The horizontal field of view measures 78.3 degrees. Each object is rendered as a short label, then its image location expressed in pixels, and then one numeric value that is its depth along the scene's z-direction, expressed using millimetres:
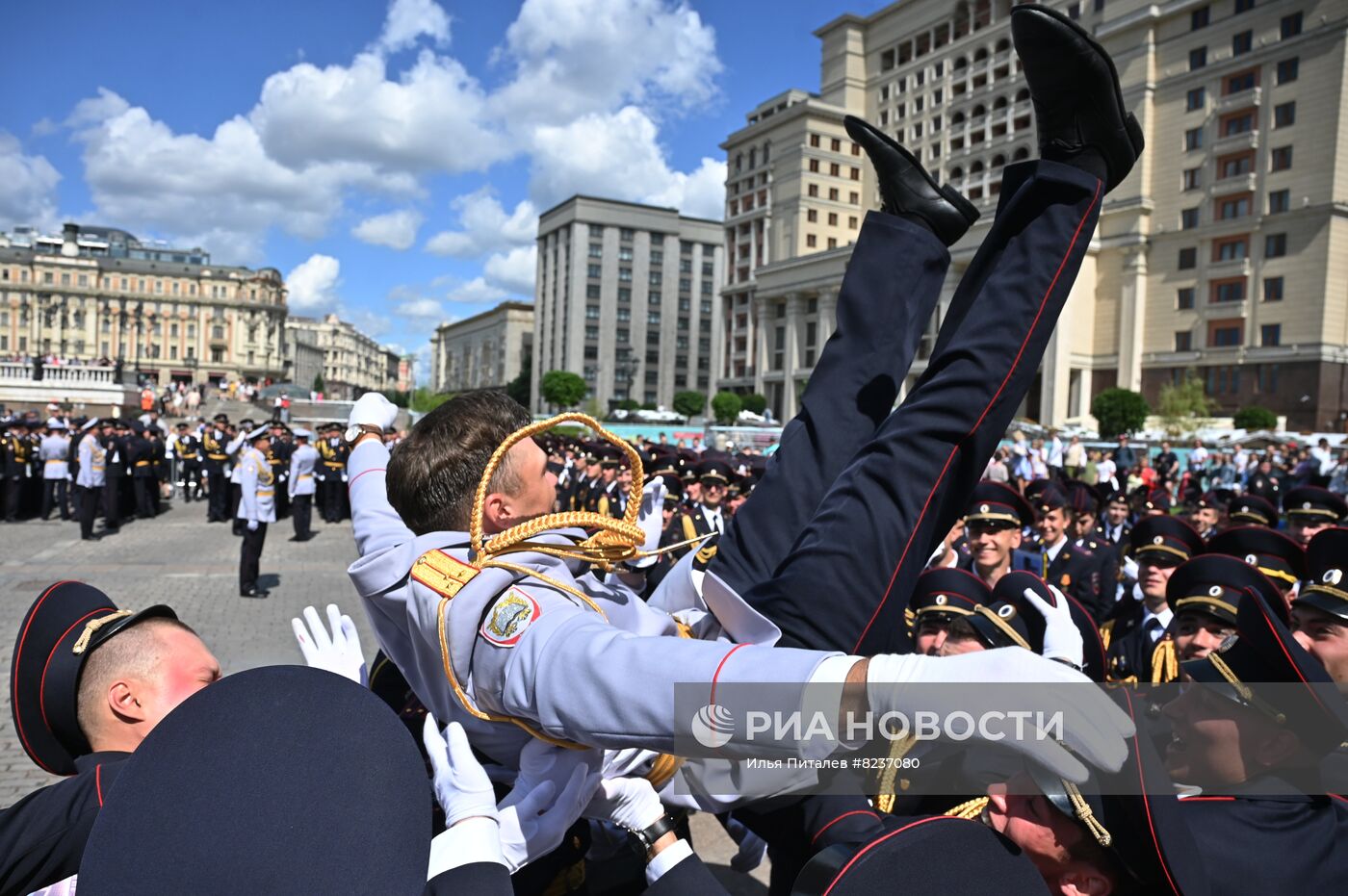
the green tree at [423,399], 97062
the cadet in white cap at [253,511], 11133
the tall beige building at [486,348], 139250
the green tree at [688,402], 82312
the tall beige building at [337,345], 173250
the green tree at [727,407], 69362
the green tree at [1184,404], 43938
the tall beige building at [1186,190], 48344
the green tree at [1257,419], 43344
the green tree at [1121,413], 44562
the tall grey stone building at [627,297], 109625
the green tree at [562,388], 94438
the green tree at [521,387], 117169
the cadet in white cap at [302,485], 16547
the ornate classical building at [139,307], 100562
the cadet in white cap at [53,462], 17484
